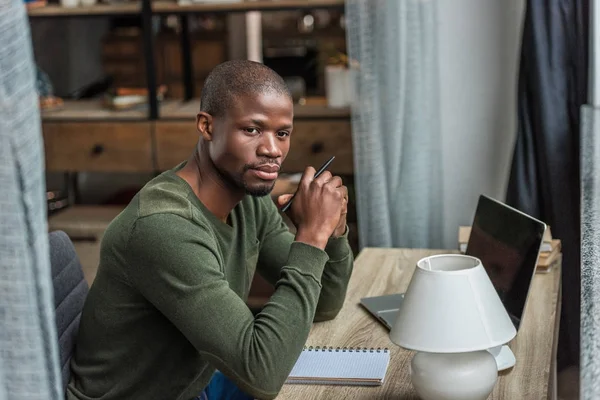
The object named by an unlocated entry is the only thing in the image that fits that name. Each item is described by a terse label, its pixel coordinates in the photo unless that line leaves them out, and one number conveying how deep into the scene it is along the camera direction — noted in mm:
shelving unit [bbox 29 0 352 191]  4404
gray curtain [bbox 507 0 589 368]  3551
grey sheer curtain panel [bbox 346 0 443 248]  3804
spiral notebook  2462
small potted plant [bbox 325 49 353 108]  4441
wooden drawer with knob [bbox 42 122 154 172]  4598
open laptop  2548
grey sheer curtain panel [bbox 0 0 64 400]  1640
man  2342
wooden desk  2422
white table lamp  2212
